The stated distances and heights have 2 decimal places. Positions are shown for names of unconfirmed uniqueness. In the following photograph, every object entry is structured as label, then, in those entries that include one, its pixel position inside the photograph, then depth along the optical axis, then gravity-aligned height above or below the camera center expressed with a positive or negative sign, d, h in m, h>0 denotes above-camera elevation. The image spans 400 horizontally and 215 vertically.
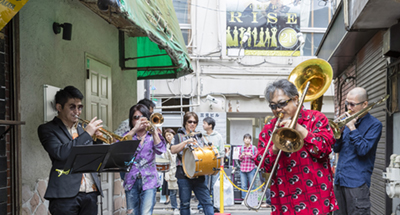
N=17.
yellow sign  2.64 +0.65
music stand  3.50 -0.46
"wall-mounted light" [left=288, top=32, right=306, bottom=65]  15.19 +2.44
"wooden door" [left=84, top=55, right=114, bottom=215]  6.15 +0.14
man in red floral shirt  3.25 -0.48
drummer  6.11 -1.19
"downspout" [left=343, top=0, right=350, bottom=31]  5.89 +1.30
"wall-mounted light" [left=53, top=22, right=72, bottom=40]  5.18 +0.99
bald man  4.33 -0.57
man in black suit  3.81 -0.45
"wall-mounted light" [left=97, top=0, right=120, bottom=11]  3.18 +0.81
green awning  4.09 +0.95
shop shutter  6.01 +0.22
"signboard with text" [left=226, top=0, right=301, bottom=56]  15.55 +3.08
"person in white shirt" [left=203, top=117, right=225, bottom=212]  8.32 -0.70
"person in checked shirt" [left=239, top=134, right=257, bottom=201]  10.44 -1.57
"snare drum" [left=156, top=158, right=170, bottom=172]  7.70 -1.09
